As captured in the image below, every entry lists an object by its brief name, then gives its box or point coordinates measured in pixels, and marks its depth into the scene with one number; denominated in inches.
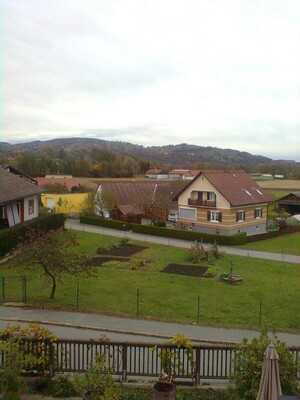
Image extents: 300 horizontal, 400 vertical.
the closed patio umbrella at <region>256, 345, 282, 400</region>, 267.0
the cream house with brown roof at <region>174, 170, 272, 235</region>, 1493.6
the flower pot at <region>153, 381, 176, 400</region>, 311.1
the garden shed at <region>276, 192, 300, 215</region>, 2068.8
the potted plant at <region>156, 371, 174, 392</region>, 318.0
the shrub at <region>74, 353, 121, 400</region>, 306.5
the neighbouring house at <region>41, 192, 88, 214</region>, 1979.6
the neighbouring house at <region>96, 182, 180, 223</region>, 1717.5
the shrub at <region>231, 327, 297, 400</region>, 311.7
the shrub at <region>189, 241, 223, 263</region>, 1037.5
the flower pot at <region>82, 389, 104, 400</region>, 309.1
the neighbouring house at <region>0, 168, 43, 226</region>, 1078.7
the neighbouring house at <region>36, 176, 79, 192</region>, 2279.4
